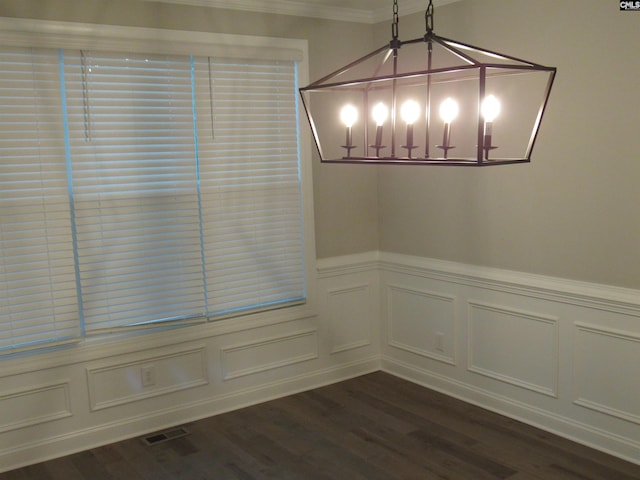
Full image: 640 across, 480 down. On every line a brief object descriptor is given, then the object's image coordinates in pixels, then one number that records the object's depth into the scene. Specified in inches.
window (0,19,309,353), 130.3
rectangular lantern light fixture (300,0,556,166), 84.4
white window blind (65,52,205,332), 135.9
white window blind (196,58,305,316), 152.0
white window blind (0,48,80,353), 127.5
